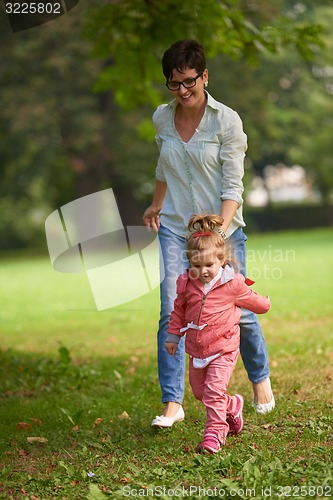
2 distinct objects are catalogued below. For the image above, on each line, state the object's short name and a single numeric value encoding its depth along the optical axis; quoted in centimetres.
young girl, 933
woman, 1006
